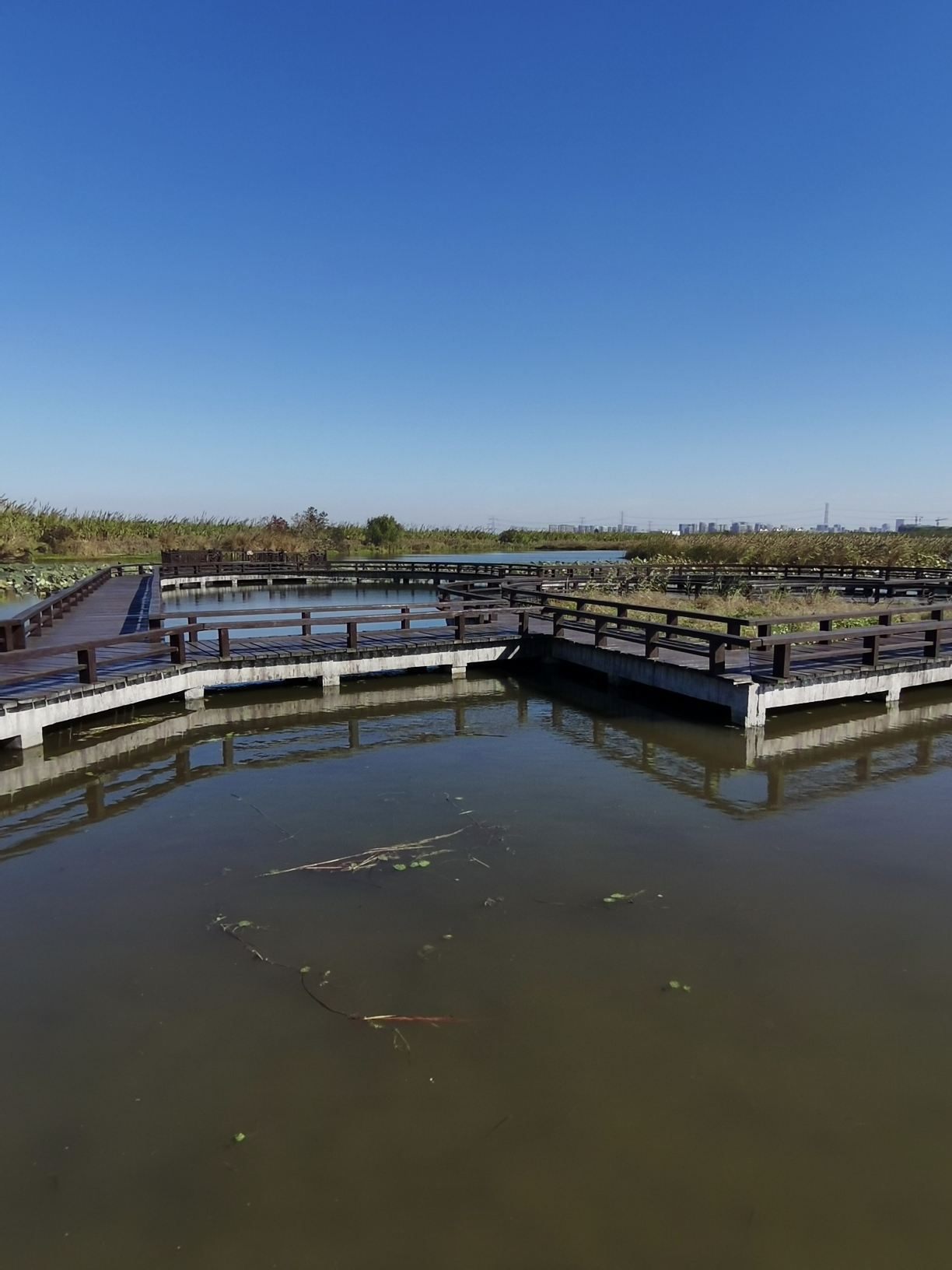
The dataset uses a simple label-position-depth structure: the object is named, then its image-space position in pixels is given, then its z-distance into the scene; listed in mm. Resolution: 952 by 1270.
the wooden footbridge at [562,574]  28047
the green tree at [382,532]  74125
